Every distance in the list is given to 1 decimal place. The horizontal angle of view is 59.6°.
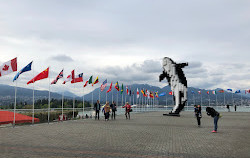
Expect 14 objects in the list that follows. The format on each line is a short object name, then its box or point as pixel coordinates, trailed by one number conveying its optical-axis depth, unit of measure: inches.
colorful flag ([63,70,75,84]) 907.4
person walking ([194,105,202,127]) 622.6
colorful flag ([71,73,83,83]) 969.0
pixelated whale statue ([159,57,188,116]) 1137.1
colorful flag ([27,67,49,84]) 711.2
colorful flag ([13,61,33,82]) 648.3
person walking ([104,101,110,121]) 814.5
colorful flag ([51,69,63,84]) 840.9
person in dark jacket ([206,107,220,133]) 507.5
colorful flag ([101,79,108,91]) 1173.1
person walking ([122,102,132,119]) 899.4
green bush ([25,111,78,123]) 852.5
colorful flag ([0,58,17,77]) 593.9
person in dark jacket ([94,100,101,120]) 864.9
